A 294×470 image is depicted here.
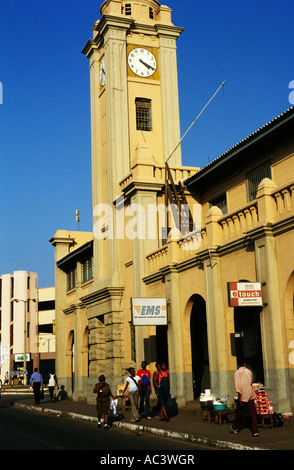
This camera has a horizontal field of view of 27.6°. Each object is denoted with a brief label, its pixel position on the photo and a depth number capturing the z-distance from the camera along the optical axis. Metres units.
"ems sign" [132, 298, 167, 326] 21.11
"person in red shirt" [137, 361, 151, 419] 19.17
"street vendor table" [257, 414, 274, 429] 14.69
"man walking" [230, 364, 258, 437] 13.98
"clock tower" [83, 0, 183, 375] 26.98
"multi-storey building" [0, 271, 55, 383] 86.56
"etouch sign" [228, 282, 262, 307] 15.84
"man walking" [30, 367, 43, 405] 30.95
